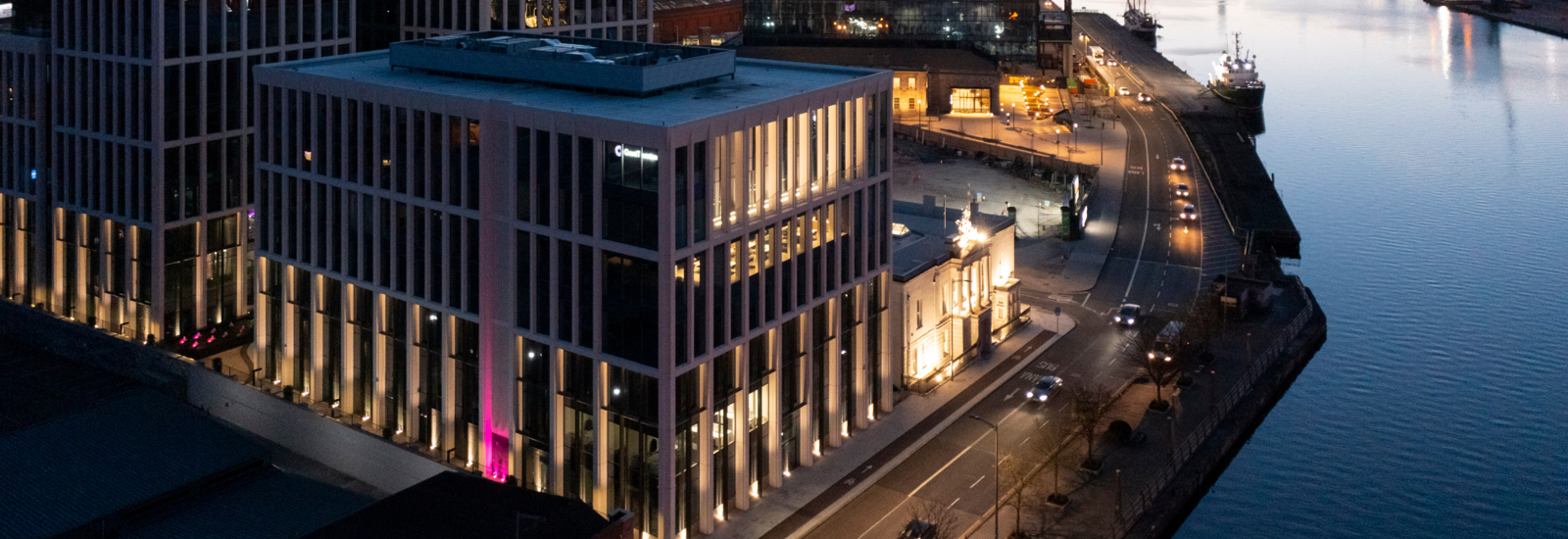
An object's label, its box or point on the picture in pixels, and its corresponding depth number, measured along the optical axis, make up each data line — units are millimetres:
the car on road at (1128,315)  113062
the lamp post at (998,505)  77000
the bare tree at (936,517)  75781
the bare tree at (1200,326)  105938
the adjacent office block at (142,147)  95750
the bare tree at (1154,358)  97500
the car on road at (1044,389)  97125
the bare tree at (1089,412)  87125
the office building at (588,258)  72562
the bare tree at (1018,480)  79969
